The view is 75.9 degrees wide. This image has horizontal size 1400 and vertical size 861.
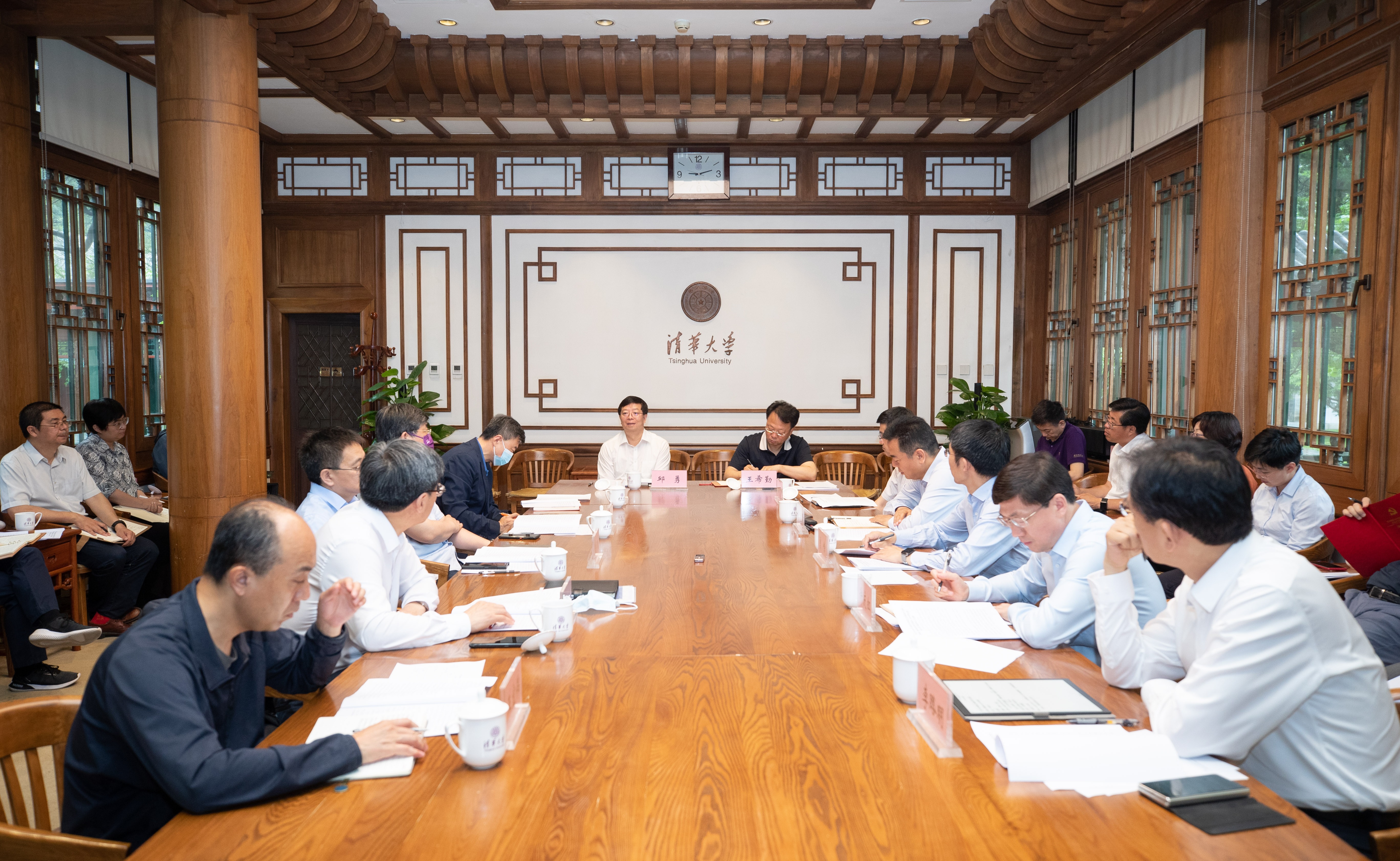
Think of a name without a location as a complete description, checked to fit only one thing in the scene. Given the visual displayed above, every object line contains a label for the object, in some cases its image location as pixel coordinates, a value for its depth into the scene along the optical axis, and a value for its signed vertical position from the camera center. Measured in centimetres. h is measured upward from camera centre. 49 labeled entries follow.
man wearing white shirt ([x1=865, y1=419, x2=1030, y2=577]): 317 -53
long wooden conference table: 132 -67
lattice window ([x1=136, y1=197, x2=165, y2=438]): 643 +49
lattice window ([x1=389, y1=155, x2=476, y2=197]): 744 +168
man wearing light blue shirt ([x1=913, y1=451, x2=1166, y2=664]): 219 -48
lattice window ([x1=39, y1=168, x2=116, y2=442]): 547 +56
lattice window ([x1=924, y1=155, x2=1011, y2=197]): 746 +169
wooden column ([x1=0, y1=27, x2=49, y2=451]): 482 +78
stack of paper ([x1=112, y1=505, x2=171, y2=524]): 522 -80
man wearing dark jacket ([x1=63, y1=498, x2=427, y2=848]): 142 -56
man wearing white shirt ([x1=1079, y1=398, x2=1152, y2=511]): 521 -32
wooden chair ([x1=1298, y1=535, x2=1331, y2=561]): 380 -73
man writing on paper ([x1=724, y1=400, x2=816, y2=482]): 587 -49
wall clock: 743 +170
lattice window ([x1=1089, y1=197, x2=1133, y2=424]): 614 +50
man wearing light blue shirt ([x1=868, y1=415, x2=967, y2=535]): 375 -44
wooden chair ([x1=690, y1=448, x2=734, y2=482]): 679 -62
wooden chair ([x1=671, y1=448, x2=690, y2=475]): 680 -61
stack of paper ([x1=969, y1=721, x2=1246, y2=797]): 149 -64
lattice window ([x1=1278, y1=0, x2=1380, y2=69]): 384 +160
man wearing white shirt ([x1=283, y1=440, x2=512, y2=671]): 221 -49
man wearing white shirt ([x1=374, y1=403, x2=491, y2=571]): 362 -60
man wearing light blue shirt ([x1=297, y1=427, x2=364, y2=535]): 304 -31
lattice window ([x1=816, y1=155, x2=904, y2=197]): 744 +169
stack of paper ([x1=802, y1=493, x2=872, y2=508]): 466 -64
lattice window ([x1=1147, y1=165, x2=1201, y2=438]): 527 +45
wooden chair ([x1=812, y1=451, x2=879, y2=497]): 658 -66
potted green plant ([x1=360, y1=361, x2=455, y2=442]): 704 -12
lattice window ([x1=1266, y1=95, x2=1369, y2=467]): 394 +47
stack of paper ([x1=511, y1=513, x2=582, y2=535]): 388 -64
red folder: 325 -58
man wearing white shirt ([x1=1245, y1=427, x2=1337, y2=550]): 383 -49
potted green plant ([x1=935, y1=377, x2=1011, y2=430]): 701 -21
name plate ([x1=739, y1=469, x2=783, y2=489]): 547 -61
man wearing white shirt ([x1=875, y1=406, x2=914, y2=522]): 448 -59
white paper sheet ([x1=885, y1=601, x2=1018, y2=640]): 231 -64
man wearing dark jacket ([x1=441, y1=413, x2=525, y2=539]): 418 -46
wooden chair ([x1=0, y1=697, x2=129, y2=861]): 155 -64
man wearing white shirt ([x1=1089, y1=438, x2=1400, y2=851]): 153 -50
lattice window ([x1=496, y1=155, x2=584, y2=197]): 745 +169
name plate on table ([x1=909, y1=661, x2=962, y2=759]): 160 -62
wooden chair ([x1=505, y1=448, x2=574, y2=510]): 675 -67
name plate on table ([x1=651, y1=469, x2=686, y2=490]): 547 -61
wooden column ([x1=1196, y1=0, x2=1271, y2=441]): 444 +87
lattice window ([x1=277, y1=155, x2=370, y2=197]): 746 +168
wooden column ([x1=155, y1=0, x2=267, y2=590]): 426 +59
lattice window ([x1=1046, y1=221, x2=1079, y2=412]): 701 +47
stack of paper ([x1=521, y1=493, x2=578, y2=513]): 452 -63
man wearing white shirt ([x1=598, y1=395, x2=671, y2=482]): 604 -51
